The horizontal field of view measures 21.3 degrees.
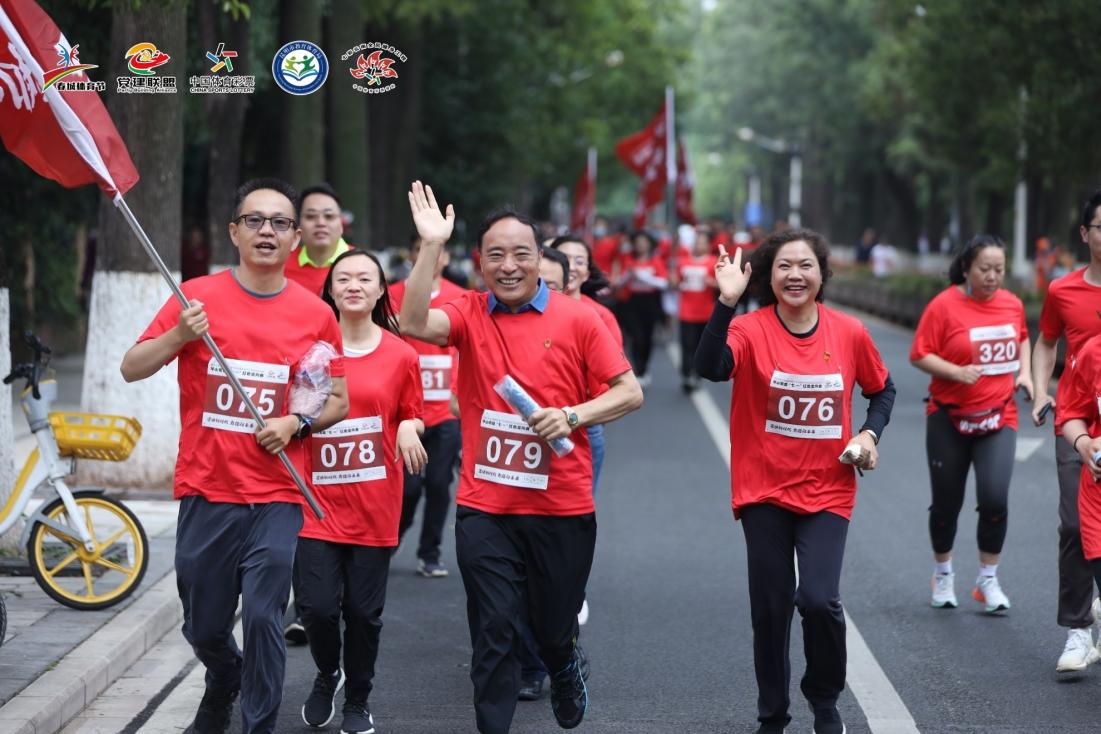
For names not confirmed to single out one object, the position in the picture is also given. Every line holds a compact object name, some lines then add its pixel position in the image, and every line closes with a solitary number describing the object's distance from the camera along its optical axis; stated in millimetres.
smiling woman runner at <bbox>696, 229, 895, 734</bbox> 10153
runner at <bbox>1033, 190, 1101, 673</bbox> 12378
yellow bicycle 13675
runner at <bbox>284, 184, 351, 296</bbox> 14596
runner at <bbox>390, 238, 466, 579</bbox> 15569
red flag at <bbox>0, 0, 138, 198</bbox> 10749
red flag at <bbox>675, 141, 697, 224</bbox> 53714
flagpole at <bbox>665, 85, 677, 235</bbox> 52370
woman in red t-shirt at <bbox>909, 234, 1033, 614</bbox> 14441
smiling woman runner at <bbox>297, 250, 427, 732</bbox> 10684
